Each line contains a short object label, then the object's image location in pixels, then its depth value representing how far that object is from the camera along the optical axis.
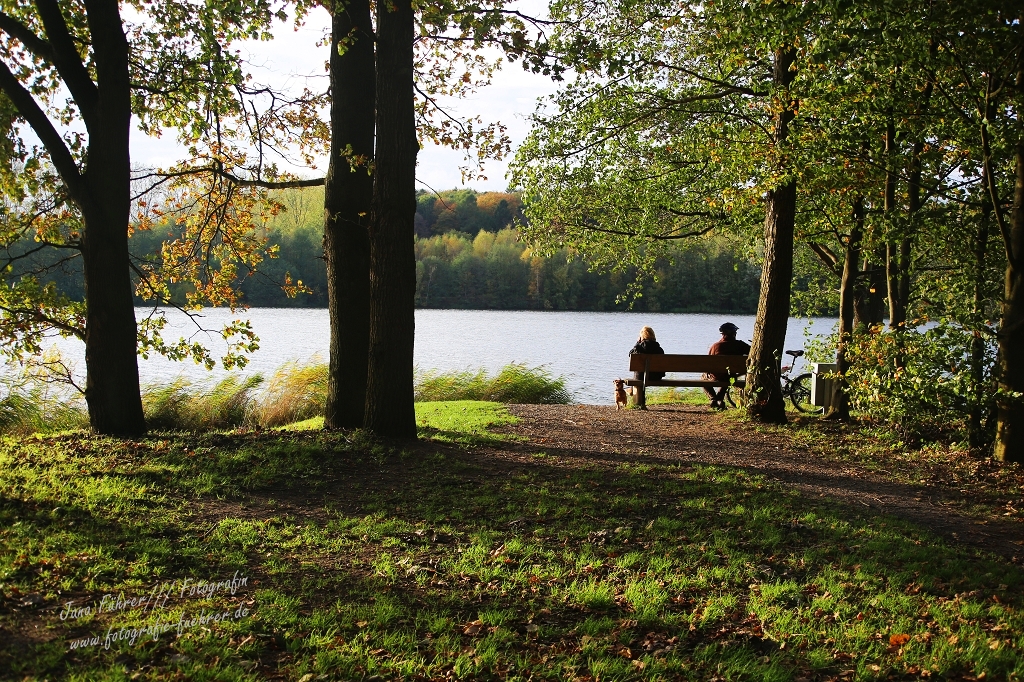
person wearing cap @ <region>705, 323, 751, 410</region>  13.87
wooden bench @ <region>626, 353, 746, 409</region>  12.81
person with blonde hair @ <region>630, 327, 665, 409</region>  13.73
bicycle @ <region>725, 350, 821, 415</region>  14.05
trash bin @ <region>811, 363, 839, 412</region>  12.90
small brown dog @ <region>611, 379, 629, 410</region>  13.80
